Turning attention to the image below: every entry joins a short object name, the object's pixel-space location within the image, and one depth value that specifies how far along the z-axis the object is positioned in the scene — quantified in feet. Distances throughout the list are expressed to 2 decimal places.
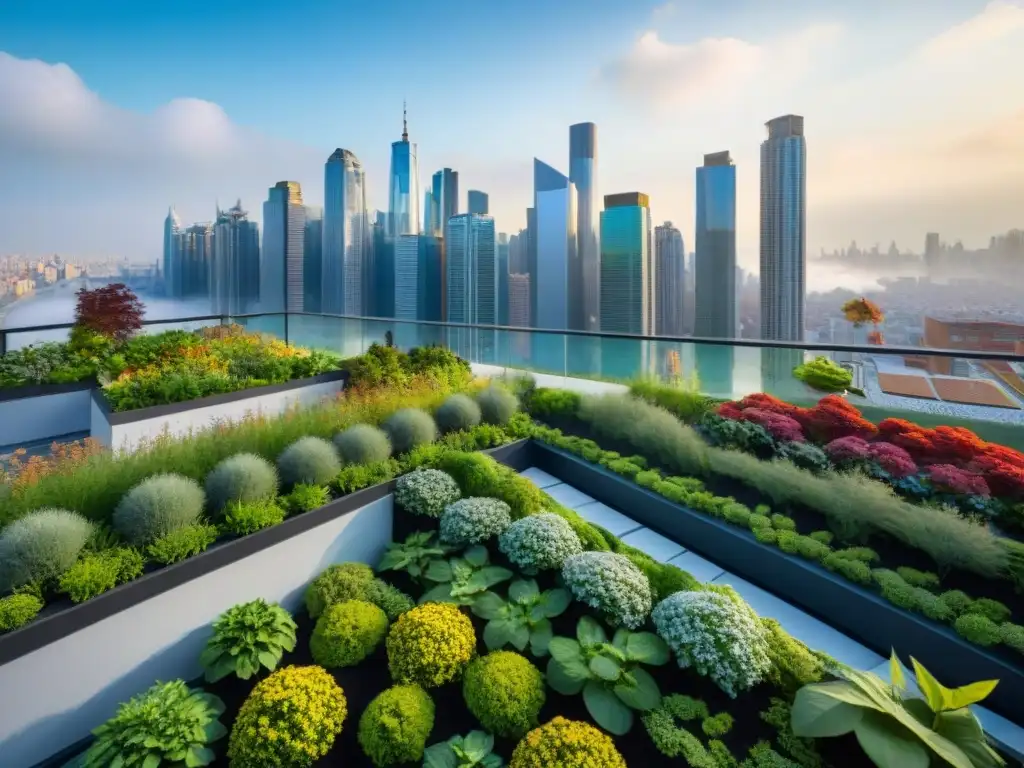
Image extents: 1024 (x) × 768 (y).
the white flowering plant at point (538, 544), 9.37
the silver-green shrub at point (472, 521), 10.27
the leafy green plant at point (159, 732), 6.23
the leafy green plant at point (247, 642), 7.77
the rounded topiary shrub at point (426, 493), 11.30
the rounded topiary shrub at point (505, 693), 6.82
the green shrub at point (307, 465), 11.29
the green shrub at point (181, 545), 8.30
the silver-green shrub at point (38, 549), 7.47
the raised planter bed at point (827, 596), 7.45
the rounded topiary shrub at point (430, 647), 7.57
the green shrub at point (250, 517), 9.30
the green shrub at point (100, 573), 7.37
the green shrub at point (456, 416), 15.51
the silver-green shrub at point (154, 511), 8.70
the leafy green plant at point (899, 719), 5.50
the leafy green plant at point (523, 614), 7.99
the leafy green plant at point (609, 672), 6.80
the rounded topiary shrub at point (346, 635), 8.17
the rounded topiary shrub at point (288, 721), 6.41
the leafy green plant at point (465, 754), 6.30
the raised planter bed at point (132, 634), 6.73
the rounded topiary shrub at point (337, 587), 9.27
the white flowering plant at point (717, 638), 7.06
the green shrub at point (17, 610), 6.69
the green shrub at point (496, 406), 16.48
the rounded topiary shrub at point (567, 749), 5.94
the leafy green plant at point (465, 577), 8.97
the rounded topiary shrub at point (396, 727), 6.51
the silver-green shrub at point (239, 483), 10.05
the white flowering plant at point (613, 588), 8.13
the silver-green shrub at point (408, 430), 13.85
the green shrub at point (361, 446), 12.51
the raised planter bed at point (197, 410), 16.70
